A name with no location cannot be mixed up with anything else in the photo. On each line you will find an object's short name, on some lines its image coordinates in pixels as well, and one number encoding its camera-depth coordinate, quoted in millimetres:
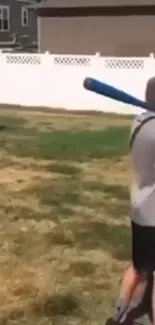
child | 3396
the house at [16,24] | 30000
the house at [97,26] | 16719
